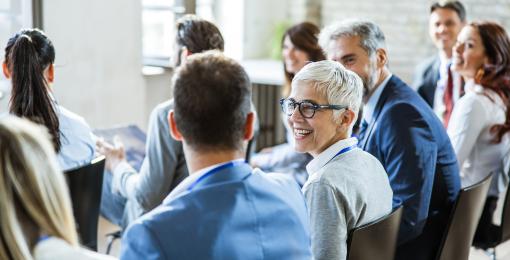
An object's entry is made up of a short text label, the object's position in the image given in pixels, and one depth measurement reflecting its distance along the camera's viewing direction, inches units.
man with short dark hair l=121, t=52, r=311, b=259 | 55.0
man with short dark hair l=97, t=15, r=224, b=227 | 111.0
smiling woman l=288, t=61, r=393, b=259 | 76.6
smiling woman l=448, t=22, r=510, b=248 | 125.6
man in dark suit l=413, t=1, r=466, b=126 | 157.5
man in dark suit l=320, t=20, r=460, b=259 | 96.5
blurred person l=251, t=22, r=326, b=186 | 147.6
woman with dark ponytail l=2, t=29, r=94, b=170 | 96.9
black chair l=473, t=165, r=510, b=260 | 120.6
